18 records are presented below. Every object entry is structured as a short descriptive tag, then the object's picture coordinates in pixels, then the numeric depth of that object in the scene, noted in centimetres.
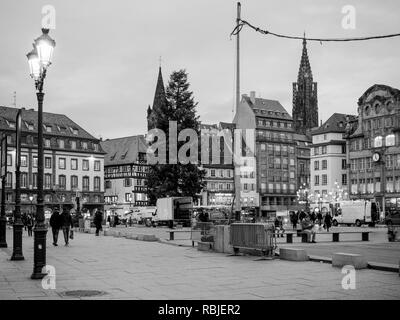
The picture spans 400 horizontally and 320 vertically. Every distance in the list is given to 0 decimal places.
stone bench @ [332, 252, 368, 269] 1530
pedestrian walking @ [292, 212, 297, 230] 5070
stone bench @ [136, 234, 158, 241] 3095
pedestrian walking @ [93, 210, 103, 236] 3920
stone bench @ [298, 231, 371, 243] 2949
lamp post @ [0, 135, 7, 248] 1973
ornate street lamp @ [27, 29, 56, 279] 1390
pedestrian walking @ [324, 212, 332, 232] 4537
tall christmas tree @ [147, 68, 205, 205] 6462
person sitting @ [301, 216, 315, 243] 2936
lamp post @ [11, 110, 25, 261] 1877
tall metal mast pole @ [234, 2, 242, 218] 2280
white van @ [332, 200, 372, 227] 6250
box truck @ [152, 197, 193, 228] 5984
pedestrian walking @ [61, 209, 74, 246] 2749
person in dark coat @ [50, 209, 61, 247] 2758
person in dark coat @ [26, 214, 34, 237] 4092
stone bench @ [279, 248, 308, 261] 1788
